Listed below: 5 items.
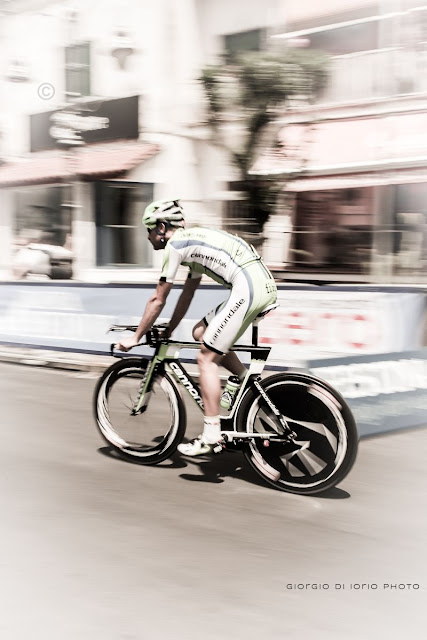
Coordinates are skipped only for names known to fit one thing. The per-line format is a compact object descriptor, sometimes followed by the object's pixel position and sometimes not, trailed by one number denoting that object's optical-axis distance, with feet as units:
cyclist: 16.58
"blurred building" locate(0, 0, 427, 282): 56.85
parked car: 50.67
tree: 51.08
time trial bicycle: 15.87
